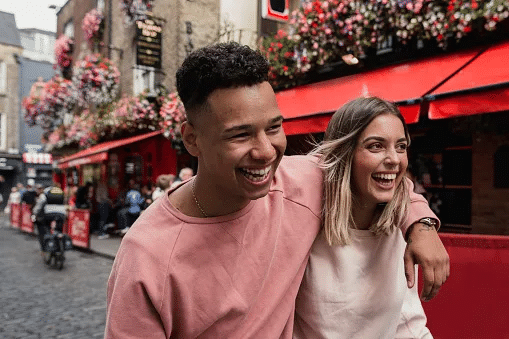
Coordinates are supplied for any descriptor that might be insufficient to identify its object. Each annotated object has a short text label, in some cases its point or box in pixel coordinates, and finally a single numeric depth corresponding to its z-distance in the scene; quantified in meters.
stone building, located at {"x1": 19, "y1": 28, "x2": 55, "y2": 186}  30.42
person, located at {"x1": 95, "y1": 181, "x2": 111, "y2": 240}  13.50
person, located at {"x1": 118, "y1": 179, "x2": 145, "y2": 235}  11.63
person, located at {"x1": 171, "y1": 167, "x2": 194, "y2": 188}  8.04
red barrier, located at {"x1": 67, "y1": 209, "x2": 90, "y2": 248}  10.95
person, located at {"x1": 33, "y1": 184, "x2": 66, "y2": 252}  9.43
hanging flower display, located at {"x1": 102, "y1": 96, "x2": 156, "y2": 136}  12.04
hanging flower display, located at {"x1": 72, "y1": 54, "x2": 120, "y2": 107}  14.59
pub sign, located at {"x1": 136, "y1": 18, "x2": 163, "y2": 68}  11.60
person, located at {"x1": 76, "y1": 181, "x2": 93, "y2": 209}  14.66
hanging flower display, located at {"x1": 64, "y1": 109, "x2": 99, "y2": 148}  16.00
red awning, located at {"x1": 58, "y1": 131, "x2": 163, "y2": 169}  11.76
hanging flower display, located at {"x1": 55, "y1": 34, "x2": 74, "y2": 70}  19.77
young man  1.18
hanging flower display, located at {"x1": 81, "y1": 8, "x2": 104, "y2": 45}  16.55
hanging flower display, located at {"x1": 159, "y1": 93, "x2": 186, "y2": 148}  9.96
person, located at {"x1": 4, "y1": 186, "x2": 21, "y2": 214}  20.37
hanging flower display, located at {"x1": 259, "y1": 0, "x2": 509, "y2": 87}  6.00
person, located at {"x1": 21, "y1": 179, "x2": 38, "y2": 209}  16.31
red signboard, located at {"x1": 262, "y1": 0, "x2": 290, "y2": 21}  9.80
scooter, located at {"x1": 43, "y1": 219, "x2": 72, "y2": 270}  8.88
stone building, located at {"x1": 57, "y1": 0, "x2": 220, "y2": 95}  11.88
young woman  1.56
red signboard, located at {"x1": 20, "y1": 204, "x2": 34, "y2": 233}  15.57
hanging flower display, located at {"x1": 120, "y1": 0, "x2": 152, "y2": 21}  12.83
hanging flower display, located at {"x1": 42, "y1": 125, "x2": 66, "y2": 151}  18.75
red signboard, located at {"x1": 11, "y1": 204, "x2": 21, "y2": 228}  17.08
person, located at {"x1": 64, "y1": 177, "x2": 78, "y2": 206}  19.77
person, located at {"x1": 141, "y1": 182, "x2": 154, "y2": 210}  11.81
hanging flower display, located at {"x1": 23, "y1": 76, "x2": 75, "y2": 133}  16.86
